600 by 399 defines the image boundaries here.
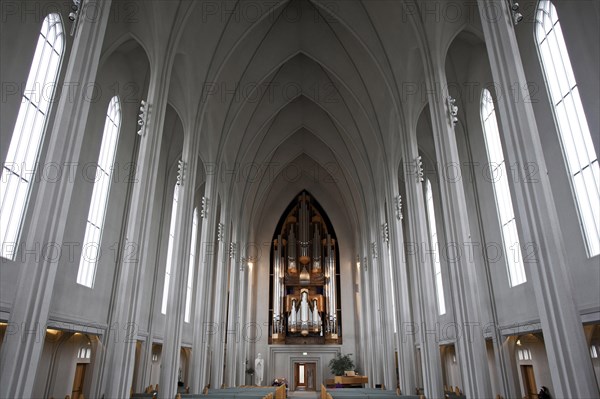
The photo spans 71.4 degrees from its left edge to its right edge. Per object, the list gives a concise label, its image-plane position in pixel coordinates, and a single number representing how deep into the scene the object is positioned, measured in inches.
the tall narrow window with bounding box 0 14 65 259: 354.3
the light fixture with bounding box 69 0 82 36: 304.3
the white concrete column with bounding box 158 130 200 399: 486.3
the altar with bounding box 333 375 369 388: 924.6
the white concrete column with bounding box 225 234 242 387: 870.4
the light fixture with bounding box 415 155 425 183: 520.1
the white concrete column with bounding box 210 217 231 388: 732.7
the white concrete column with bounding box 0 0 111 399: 237.8
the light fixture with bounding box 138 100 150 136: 436.9
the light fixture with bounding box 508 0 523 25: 285.3
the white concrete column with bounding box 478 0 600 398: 224.5
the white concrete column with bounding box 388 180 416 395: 623.2
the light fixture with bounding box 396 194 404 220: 640.7
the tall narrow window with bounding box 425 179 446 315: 700.7
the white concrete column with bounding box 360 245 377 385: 925.2
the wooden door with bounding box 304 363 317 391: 1080.3
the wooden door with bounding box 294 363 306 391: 1091.9
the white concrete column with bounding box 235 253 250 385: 946.1
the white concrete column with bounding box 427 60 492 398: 351.9
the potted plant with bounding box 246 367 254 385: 1027.9
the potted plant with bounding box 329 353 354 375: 1013.8
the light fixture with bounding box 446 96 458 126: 413.6
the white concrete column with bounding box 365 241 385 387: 872.3
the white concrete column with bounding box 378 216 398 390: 751.1
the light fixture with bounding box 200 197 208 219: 659.2
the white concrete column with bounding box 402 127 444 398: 480.7
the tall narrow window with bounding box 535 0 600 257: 338.6
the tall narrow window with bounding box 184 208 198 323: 829.2
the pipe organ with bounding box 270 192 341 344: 1091.9
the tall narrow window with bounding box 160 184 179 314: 725.3
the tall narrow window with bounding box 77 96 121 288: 504.1
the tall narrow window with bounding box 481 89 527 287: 471.5
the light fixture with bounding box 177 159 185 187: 534.3
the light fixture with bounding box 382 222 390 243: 768.9
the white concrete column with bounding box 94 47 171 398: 375.2
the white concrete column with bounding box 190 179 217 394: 619.2
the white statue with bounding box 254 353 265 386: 1040.8
